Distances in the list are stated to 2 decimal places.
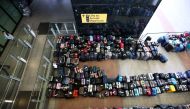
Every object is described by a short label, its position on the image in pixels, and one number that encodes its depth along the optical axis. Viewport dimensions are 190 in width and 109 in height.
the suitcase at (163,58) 13.06
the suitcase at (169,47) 13.55
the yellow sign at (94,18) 12.28
